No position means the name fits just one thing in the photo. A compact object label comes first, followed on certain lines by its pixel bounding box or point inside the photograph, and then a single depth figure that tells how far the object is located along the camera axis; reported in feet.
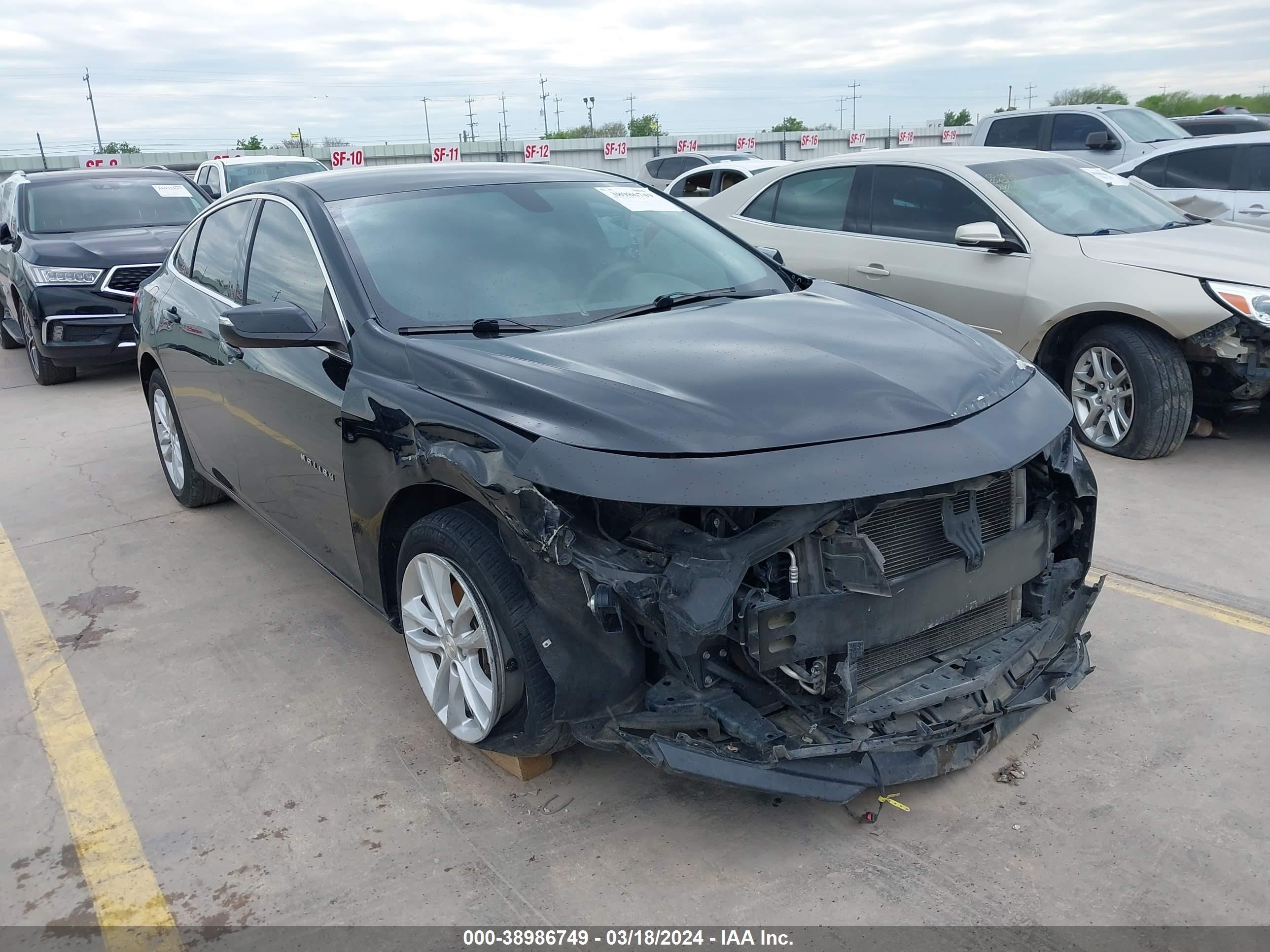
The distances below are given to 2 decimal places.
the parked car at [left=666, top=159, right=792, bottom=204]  43.91
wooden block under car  9.80
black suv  28.35
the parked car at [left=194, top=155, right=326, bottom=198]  48.11
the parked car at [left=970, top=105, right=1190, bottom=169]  41.45
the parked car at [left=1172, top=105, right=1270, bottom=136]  49.88
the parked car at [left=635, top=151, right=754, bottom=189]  73.51
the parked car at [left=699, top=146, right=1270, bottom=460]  17.60
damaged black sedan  8.10
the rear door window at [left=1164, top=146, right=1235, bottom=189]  33.35
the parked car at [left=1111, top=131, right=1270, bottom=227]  32.30
